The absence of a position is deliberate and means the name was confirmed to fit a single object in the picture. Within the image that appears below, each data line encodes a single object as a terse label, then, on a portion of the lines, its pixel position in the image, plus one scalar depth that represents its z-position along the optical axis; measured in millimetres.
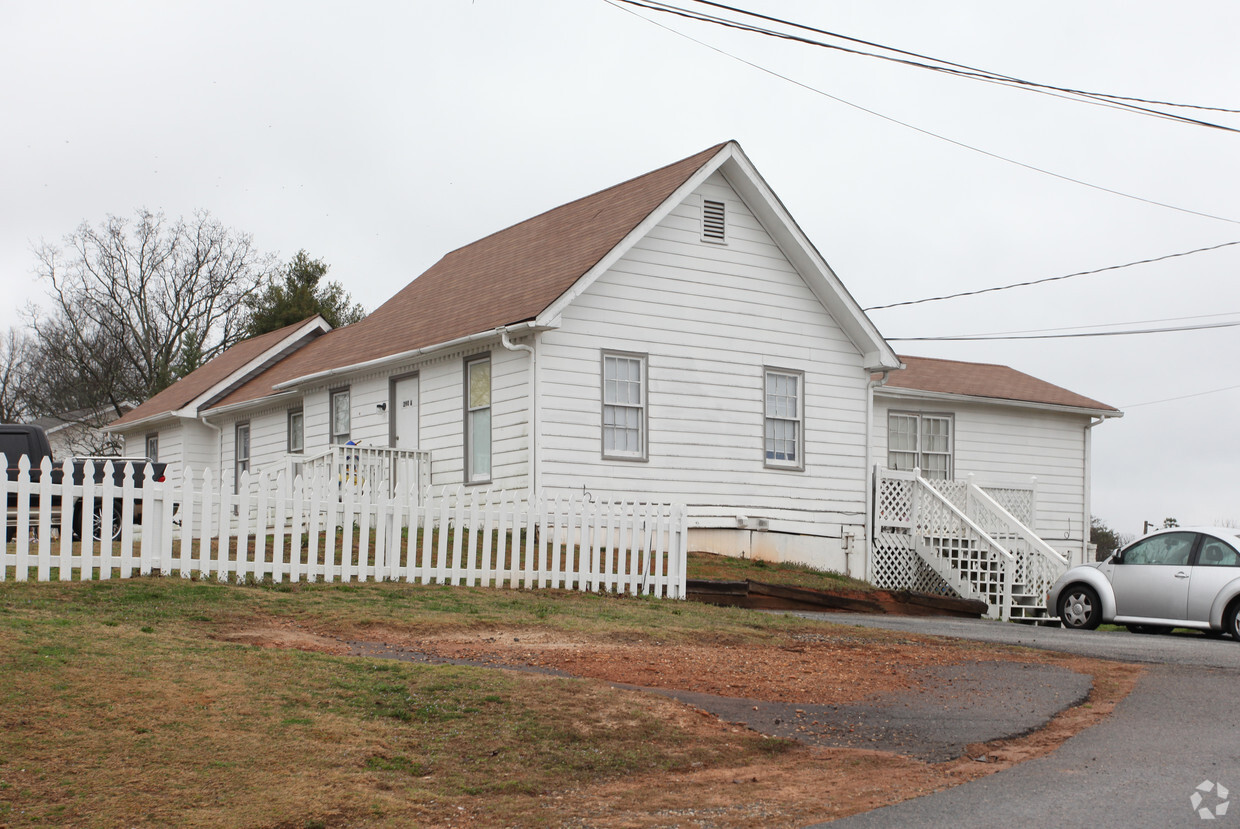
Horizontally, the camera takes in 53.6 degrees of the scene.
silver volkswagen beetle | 15188
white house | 19844
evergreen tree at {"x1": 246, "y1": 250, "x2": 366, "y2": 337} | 50656
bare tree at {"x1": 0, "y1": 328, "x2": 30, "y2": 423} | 64562
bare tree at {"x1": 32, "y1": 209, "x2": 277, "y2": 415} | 54531
